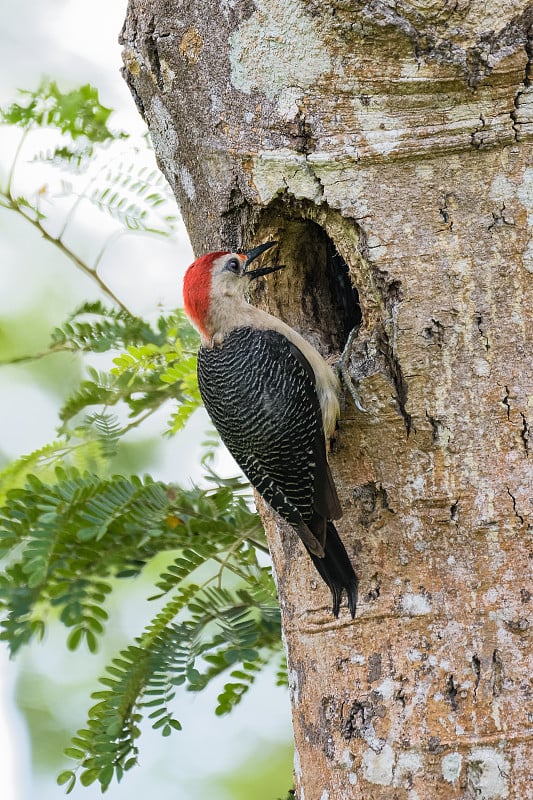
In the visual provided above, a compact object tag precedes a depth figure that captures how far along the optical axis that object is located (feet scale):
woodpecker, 20.13
